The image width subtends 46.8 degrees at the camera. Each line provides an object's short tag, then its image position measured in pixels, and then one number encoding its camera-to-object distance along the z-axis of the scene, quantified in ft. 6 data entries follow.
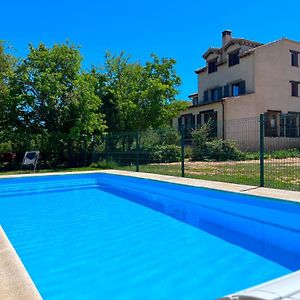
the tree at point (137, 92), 67.00
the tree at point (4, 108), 55.93
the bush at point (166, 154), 54.75
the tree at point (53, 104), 55.98
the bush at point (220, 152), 50.25
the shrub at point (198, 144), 51.19
